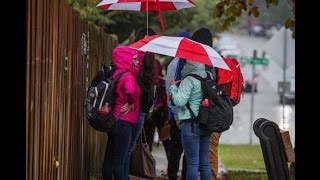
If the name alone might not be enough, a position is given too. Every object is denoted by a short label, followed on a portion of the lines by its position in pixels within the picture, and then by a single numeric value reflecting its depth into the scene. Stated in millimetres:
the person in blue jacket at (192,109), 14856
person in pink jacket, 14878
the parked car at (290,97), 73063
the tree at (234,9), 23129
